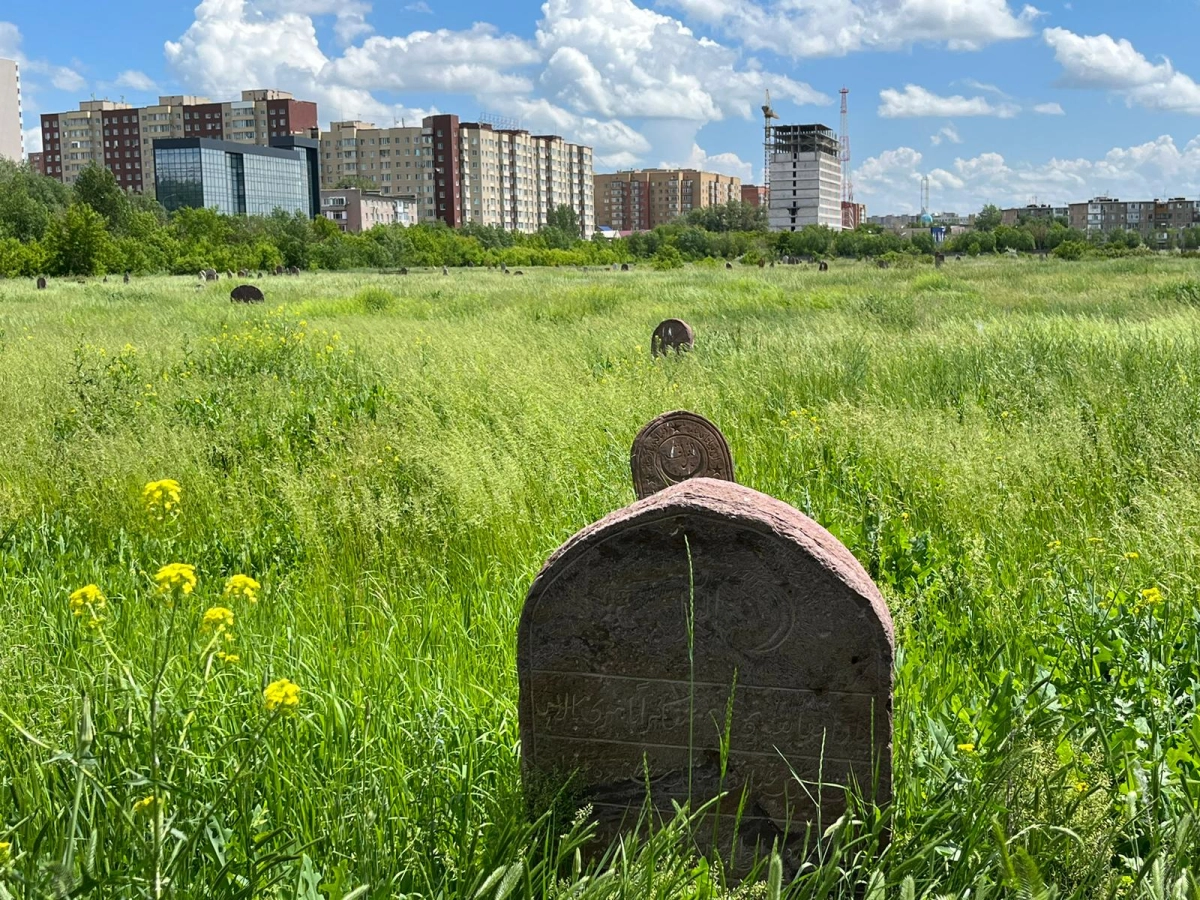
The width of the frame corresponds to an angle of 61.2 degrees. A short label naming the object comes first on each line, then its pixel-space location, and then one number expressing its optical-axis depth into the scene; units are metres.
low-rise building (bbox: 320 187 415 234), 125.62
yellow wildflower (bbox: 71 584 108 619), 2.30
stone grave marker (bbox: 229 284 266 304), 24.95
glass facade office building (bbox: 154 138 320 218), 111.25
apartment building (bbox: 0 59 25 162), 107.44
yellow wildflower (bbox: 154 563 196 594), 2.09
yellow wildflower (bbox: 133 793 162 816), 1.95
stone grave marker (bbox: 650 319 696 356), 12.38
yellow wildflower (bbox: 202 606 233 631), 2.21
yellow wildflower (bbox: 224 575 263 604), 2.38
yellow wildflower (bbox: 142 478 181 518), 2.84
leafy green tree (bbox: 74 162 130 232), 67.62
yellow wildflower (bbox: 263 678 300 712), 2.04
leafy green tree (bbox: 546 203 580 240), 116.69
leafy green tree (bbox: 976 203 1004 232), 128.25
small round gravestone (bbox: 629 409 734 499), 5.69
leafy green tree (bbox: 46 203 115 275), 52.47
